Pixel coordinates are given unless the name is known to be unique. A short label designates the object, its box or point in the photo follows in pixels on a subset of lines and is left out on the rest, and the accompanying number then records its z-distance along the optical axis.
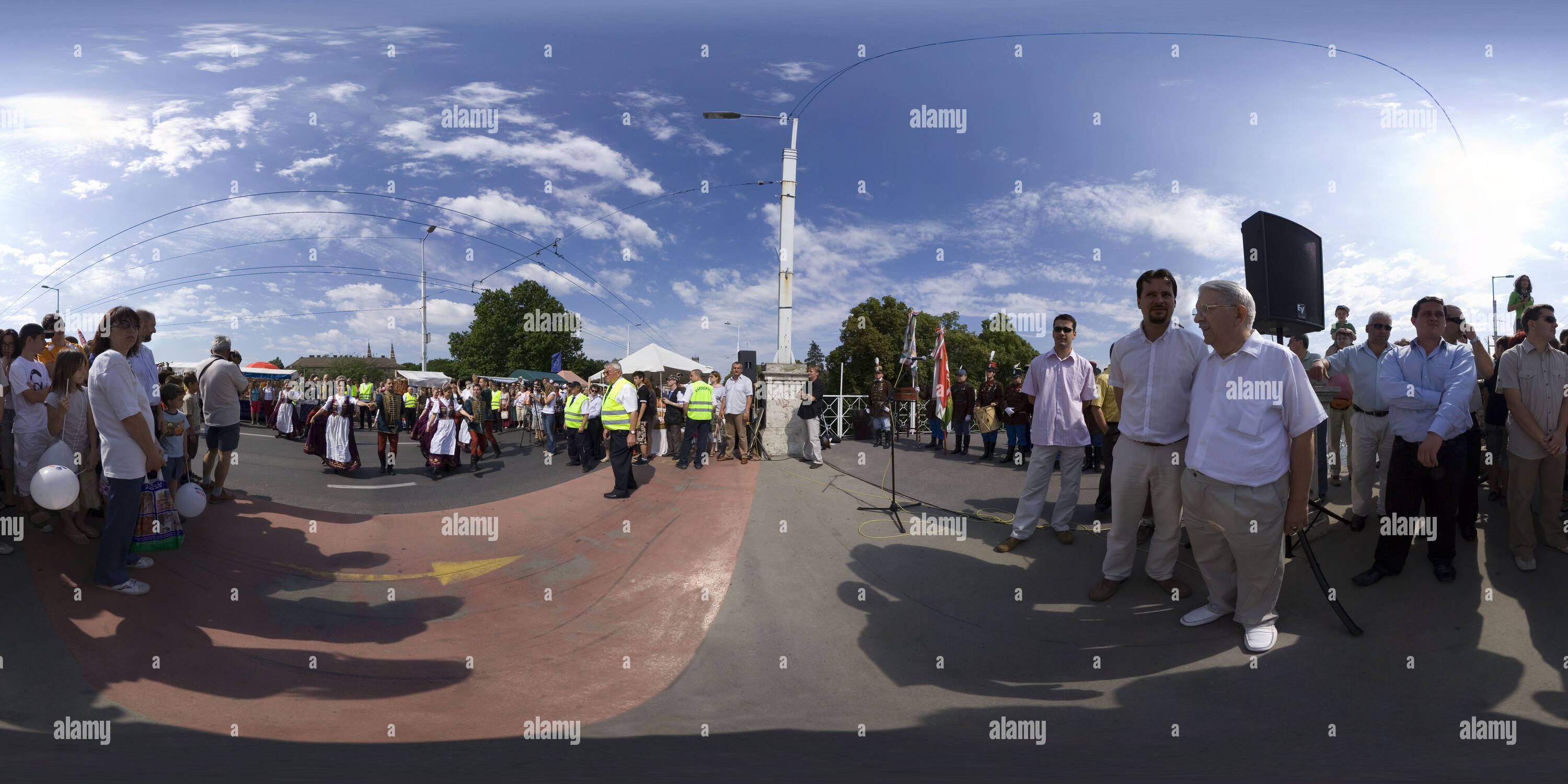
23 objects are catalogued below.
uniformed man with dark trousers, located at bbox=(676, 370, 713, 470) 6.94
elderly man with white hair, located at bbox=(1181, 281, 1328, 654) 3.37
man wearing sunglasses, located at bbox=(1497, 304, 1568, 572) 3.99
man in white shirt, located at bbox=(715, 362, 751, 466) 7.65
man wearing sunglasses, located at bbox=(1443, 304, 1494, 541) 4.21
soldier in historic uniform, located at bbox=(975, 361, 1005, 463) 9.38
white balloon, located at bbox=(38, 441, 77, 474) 4.05
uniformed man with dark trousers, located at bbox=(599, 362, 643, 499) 5.25
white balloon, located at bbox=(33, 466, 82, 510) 3.80
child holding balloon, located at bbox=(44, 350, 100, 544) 4.20
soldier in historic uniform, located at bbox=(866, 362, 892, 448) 12.13
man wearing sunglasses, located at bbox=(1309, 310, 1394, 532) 4.72
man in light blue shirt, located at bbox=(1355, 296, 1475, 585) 3.92
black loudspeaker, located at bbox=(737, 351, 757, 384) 8.42
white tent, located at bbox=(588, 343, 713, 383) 14.97
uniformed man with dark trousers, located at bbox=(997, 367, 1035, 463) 8.95
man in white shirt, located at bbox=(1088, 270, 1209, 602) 3.96
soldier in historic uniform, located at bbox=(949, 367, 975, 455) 10.73
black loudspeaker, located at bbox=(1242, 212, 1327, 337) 4.81
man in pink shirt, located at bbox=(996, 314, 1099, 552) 4.82
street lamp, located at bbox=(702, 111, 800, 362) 6.31
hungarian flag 7.07
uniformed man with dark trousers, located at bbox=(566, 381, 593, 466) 5.08
